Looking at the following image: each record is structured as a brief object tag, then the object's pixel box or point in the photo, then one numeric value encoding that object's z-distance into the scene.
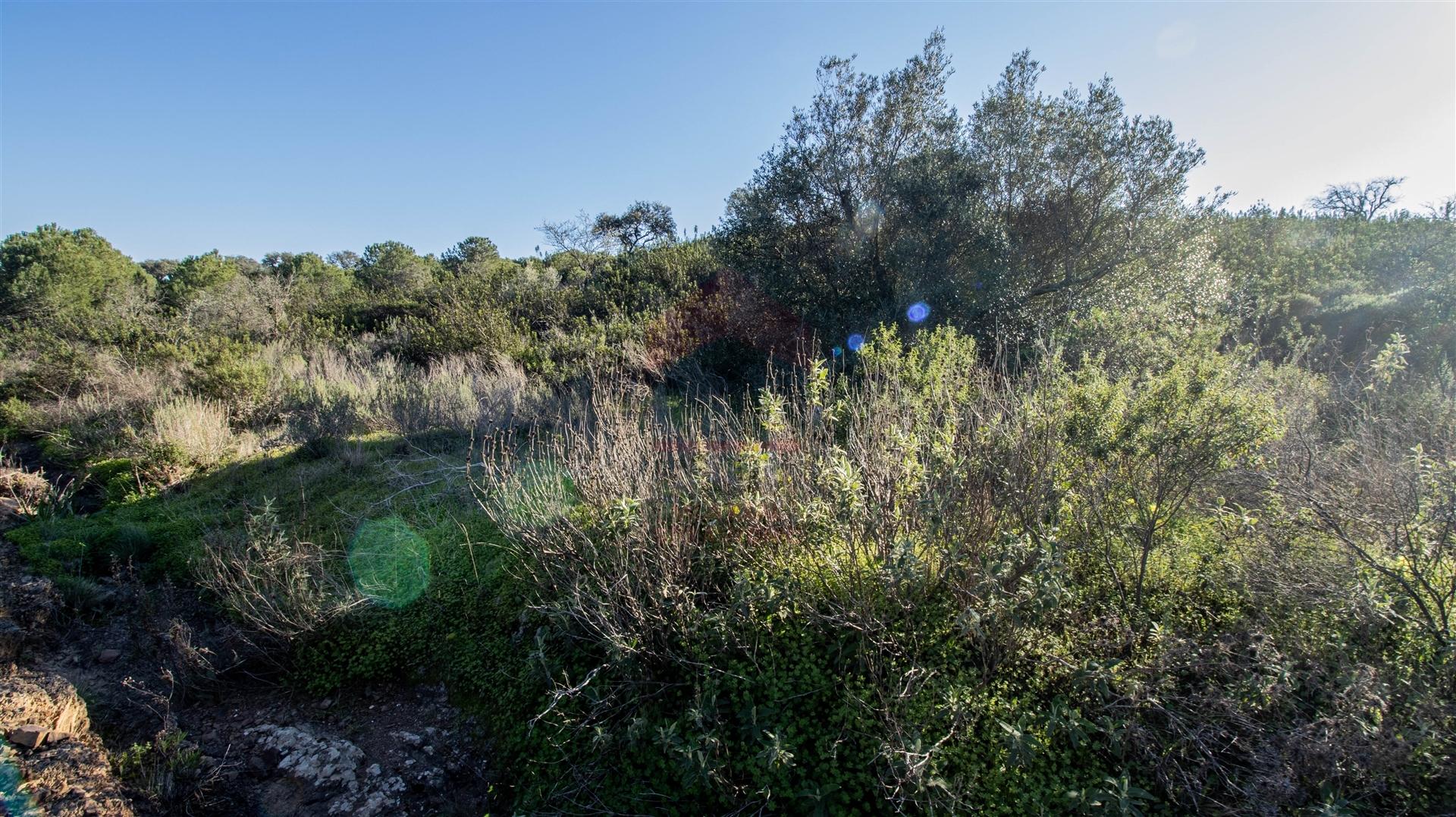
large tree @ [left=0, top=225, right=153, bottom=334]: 15.68
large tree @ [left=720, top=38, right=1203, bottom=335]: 8.05
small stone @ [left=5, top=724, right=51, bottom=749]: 2.57
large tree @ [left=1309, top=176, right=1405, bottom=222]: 21.12
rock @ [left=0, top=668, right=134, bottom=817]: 2.41
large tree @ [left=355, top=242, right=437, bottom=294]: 20.72
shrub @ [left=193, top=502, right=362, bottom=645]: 3.54
